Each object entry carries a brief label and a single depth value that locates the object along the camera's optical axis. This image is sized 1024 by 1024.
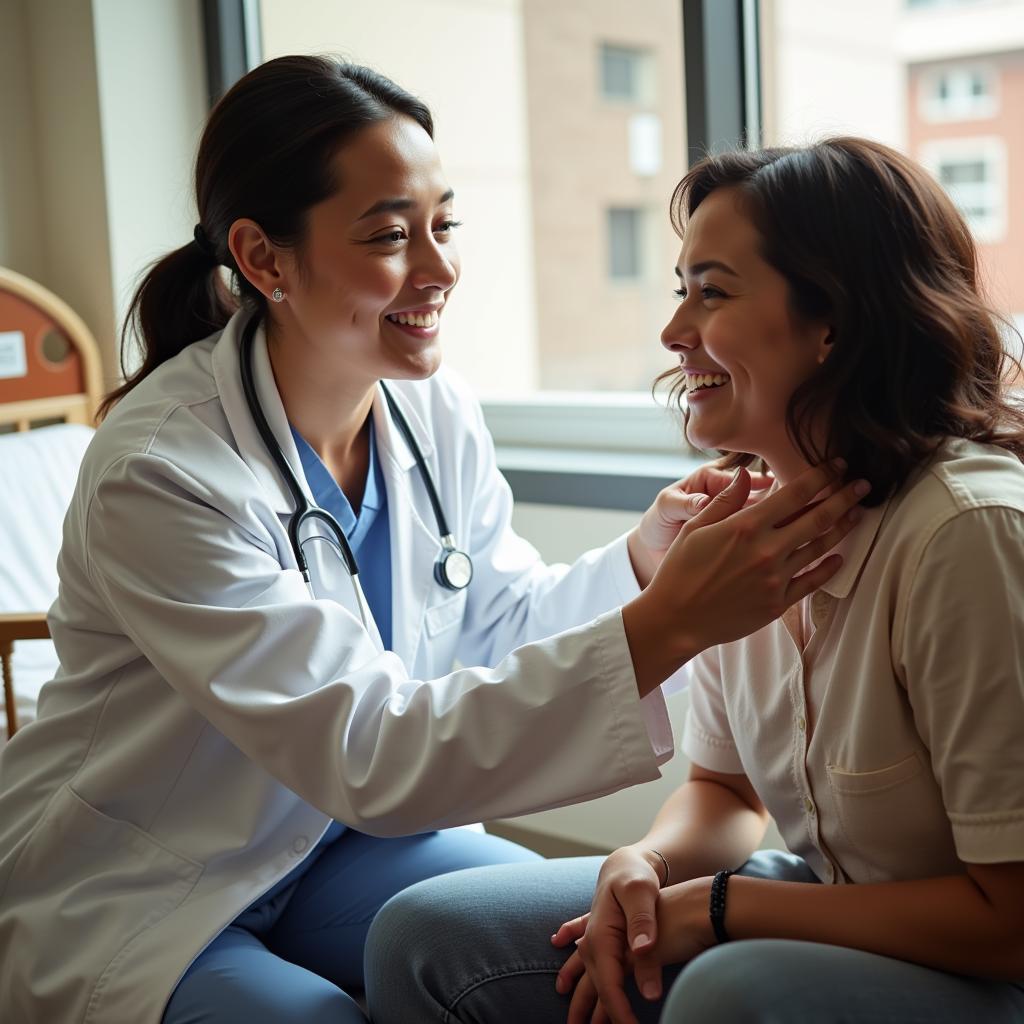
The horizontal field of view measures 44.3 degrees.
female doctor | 1.15
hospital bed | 2.19
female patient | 0.97
